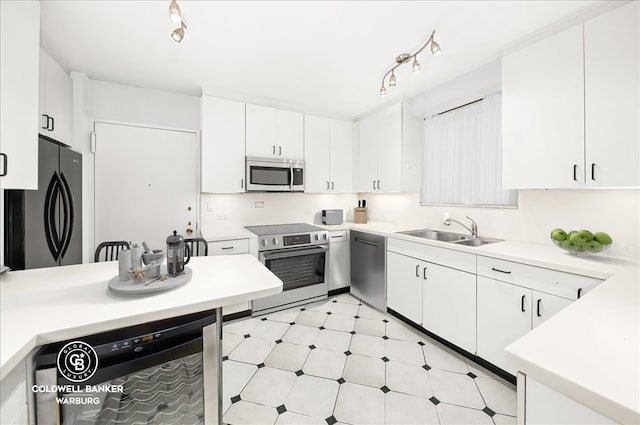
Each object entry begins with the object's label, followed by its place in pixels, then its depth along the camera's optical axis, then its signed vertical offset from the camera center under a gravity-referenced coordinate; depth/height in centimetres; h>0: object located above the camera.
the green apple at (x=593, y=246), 164 -21
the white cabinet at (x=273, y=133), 308 +100
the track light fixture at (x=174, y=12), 123 +97
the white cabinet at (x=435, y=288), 207 -70
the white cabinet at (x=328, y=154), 351 +83
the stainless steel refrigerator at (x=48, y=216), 168 -3
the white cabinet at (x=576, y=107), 150 +71
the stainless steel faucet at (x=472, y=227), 258 -14
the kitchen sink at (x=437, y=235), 271 -25
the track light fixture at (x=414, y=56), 178 +128
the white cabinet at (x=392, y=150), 312 +80
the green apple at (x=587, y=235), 165 -14
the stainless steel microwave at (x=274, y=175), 305 +47
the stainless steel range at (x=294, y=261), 287 -58
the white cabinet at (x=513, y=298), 155 -57
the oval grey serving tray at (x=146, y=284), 110 -33
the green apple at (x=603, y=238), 163 -16
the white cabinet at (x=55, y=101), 198 +94
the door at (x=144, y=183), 268 +32
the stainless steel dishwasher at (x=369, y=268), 291 -68
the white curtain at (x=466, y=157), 246 +60
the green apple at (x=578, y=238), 165 -16
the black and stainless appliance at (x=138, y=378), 88 -64
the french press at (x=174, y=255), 131 -22
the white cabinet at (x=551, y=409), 60 -49
